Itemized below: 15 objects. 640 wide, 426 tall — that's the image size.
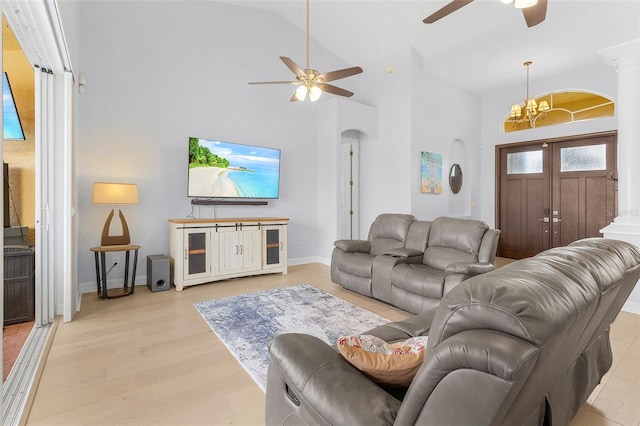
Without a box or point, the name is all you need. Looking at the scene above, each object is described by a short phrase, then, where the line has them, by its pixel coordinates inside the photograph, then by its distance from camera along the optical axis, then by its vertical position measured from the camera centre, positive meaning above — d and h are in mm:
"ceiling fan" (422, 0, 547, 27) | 2424 +1652
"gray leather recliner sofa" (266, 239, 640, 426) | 678 -361
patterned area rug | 2513 -1064
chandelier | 5323 +1713
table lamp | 3613 +159
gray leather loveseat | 3152 -543
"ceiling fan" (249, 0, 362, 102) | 3555 +1514
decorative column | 3533 +748
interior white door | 6590 +478
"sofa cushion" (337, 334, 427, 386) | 1096 -519
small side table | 3680 -724
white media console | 4172 -526
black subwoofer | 4031 -792
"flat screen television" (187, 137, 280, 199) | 4590 +637
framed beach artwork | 5762 +705
